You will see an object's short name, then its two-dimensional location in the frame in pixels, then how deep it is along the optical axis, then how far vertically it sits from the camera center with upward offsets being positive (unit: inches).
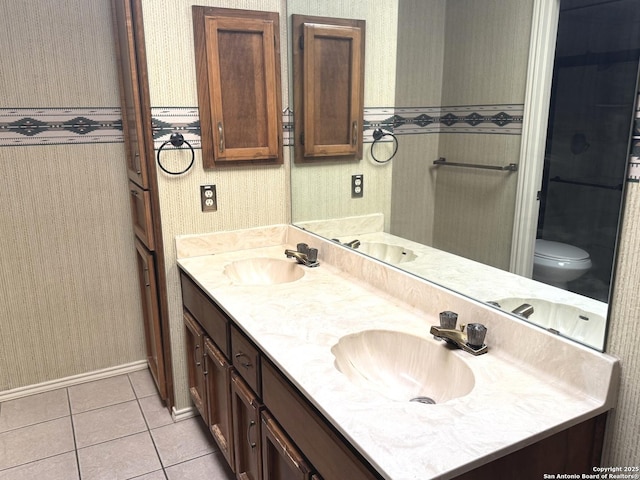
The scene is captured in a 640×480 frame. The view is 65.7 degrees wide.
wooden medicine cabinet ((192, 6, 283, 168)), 85.1 +6.2
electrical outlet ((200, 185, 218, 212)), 90.6 -14.0
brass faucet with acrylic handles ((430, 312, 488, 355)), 51.7 -22.3
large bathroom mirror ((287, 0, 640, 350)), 43.3 -2.8
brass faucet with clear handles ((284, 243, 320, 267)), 85.5 -23.1
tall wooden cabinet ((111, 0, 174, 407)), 80.8 -10.5
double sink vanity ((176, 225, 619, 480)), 39.1 -24.4
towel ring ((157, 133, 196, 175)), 85.4 -3.8
